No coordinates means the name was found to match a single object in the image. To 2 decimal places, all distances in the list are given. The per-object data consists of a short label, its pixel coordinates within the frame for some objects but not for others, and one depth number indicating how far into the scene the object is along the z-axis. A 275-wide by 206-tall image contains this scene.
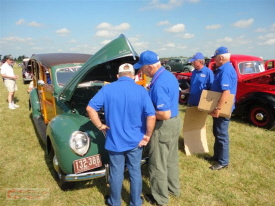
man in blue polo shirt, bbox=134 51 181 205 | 2.36
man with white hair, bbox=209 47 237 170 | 3.16
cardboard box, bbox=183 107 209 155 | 4.12
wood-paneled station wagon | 2.62
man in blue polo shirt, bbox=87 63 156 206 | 2.24
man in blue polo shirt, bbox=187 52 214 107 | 3.93
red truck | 5.36
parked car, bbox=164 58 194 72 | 20.32
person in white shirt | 7.47
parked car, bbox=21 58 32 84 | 14.80
